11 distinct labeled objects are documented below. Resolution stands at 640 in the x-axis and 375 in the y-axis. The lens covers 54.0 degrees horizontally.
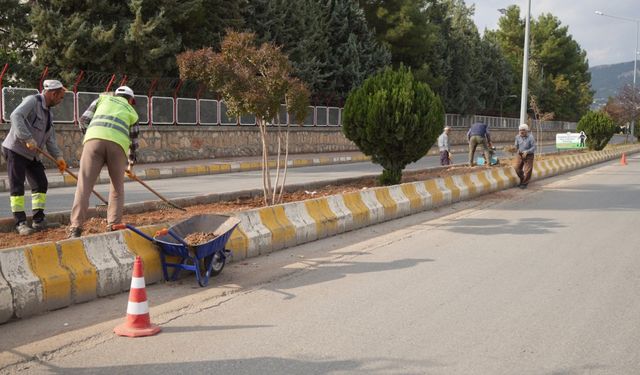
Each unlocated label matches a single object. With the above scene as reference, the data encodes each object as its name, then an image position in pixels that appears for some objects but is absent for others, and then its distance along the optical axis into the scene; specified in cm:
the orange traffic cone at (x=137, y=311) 471
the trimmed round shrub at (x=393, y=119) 1333
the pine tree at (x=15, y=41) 2172
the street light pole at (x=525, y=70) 2428
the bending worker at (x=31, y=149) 700
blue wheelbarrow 599
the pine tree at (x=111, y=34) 2095
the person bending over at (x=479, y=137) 2014
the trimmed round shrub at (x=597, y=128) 3616
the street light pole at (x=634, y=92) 5489
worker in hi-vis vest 658
